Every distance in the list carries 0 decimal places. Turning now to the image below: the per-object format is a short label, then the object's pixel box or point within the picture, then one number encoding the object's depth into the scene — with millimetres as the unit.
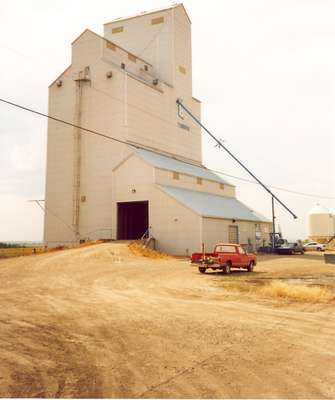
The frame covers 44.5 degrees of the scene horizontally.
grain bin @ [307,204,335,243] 75875
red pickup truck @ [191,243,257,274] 22433
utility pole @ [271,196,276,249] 48344
